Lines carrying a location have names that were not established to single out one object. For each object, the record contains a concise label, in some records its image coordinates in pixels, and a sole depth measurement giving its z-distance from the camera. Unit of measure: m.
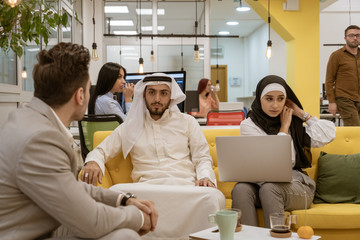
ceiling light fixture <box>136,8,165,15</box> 10.15
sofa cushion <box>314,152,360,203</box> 3.01
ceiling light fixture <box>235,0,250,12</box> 10.77
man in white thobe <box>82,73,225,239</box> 2.63
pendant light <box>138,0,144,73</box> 7.85
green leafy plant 2.86
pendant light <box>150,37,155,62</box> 9.06
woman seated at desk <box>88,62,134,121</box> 4.22
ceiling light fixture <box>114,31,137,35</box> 10.70
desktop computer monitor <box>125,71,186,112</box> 4.33
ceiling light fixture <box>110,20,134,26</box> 10.37
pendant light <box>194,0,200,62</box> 8.45
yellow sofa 2.68
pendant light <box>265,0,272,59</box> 7.15
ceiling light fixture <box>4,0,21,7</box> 2.70
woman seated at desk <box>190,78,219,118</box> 6.89
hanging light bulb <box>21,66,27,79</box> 4.86
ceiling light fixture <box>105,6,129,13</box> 10.01
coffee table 1.97
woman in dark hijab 2.76
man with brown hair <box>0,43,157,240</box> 1.36
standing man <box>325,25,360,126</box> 5.08
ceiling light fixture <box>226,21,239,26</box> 13.29
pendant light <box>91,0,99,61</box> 7.46
